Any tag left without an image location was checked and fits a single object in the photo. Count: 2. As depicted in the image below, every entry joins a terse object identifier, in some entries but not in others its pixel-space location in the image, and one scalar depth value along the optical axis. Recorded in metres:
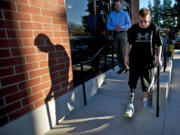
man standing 3.59
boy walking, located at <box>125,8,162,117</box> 2.26
